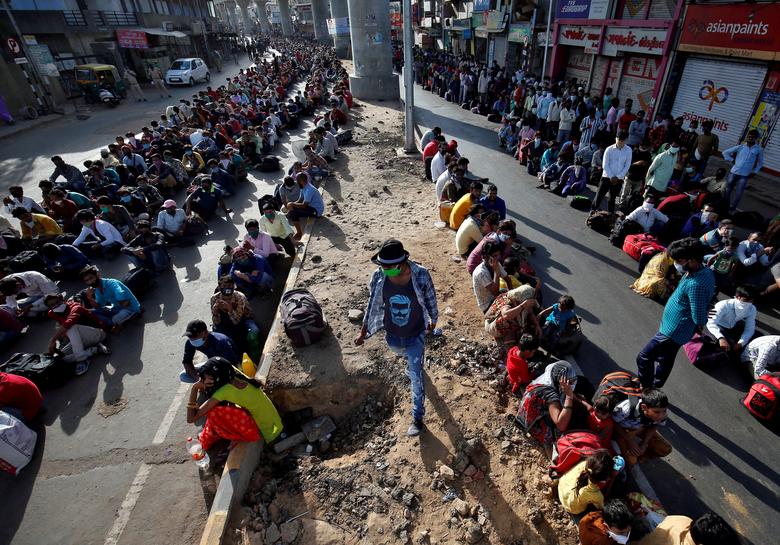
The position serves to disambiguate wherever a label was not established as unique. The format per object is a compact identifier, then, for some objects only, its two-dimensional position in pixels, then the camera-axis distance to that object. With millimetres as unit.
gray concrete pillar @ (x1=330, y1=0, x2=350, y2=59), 48062
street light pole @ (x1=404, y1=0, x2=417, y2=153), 12057
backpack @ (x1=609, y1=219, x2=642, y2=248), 7793
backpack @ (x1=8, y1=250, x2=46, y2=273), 7898
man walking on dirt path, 3934
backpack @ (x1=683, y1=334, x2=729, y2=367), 5090
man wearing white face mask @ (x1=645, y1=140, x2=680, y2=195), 8125
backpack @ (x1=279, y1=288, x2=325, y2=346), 5465
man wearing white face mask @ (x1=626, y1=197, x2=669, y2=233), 7598
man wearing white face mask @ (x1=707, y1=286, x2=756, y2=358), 5074
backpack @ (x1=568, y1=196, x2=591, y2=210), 9641
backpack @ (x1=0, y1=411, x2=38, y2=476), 4406
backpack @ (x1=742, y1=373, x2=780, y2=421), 4328
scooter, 25594
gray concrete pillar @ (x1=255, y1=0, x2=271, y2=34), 100325
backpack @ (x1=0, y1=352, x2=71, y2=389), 5426
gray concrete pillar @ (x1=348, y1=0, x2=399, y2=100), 22734
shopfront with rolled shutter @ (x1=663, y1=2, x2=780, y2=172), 10203
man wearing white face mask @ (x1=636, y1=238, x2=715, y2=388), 3869
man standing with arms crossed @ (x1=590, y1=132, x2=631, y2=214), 8578
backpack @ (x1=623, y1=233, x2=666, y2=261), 7324
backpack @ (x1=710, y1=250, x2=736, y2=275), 6188
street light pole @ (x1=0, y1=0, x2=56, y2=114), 22064
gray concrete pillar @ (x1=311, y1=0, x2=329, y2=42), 64125
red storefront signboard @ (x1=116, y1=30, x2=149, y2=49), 30984
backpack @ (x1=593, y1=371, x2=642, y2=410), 3863
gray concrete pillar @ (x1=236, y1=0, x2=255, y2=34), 100381
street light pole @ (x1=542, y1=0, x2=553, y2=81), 18081
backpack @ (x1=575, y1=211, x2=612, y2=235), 8492
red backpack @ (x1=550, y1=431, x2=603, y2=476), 3525
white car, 31234
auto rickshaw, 26344
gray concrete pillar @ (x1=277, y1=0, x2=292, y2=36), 83169
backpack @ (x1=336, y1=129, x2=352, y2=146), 15422
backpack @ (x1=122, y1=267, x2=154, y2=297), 7230
